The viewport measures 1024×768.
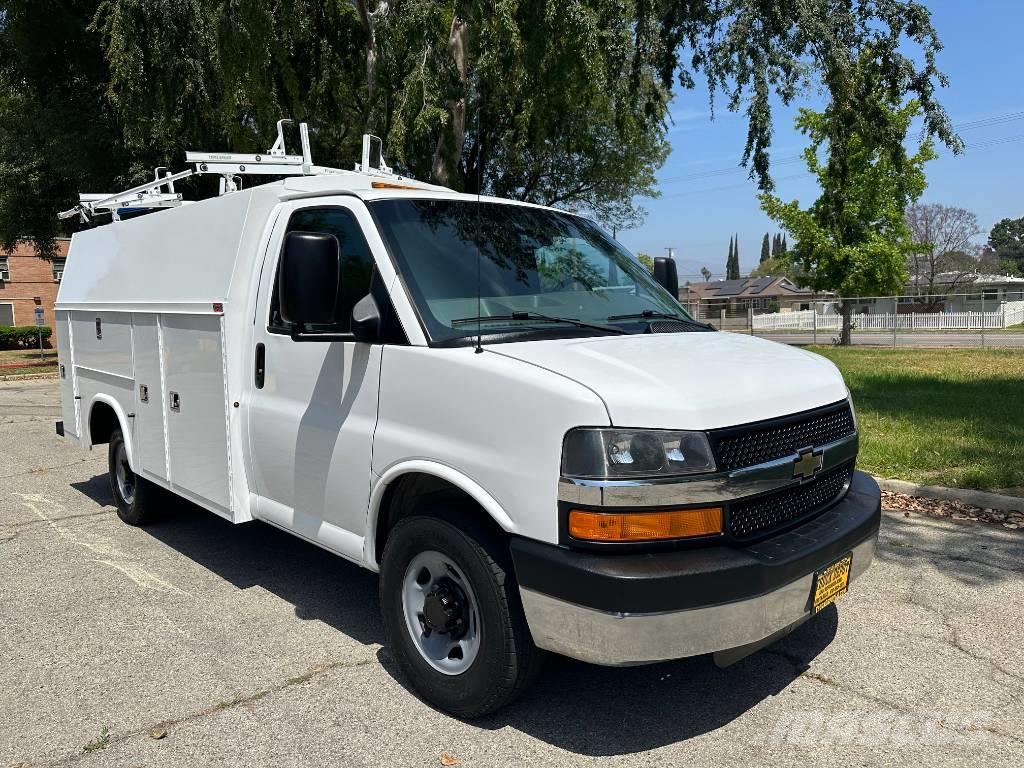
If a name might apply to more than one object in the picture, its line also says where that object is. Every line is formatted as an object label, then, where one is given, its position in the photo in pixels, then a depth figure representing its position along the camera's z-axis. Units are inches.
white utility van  111.3
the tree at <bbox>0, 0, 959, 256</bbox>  403.2
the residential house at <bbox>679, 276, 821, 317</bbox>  2824.6
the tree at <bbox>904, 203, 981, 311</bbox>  2481.5
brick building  1902.1
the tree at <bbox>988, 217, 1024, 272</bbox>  4817.9
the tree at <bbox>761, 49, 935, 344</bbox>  1082.1
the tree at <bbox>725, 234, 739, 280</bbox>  5511.8
